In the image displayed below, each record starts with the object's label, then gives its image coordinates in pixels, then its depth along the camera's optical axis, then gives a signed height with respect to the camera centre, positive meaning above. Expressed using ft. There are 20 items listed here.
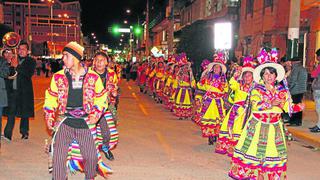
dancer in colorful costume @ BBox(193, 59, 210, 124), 23.92 -1.65
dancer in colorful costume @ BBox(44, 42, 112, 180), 12.85 -1.70
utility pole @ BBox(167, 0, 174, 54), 97.78 +10.26
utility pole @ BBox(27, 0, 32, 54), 105.37 +9.28
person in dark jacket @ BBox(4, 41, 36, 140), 22.98 -1.82
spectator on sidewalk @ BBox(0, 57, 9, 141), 20.21 -0.87
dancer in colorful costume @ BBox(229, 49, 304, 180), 14.44 -2.36
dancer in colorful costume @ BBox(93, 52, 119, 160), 18.56 -2.65
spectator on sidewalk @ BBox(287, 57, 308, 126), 30.22 -1.18
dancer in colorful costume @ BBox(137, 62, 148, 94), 61.03 -1.73
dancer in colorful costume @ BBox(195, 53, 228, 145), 22.90 -1.95
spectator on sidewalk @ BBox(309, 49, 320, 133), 26.94 -1.20
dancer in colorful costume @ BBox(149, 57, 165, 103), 46.75 -1.73
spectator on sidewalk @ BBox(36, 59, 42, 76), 109.05 -0.25
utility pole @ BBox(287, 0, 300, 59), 32.04 +3.86
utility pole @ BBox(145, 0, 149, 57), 114.71 +10.89
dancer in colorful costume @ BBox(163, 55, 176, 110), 40.61 -1.81
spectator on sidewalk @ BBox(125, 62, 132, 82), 96.49 -0.61
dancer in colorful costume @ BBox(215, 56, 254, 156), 19.01 -2.42
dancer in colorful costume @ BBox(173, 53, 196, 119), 33.98 -2.01
